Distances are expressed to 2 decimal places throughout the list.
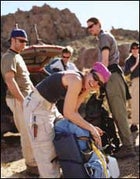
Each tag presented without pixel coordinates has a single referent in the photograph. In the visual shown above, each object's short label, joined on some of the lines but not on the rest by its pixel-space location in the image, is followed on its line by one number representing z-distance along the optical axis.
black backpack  2.16
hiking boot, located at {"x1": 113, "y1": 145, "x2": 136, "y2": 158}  4.84
